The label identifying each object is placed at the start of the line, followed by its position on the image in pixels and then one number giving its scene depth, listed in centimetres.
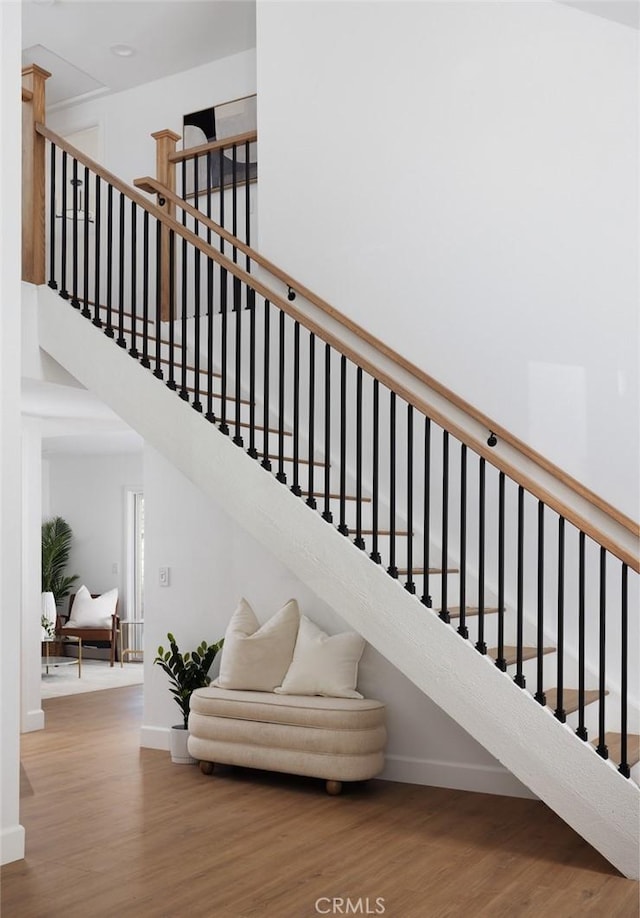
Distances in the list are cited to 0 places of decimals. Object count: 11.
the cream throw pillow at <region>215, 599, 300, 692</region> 504
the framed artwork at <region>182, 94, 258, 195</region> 654
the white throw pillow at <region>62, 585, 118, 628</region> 1054
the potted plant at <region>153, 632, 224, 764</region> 533
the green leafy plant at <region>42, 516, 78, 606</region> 1138
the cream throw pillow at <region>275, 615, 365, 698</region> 484
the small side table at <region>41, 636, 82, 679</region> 906
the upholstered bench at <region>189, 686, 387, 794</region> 455
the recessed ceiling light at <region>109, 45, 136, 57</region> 671
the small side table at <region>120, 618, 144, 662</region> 1080
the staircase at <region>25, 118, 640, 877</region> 363
